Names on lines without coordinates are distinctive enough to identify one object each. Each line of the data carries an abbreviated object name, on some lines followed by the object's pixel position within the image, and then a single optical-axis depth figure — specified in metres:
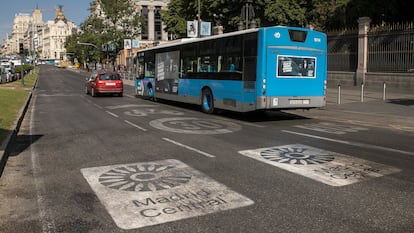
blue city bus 13.07
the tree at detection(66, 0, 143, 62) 68.75
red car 25.56
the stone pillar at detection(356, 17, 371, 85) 25.33
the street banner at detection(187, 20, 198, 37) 34.69
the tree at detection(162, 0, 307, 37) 36.09
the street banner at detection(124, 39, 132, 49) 56.92
